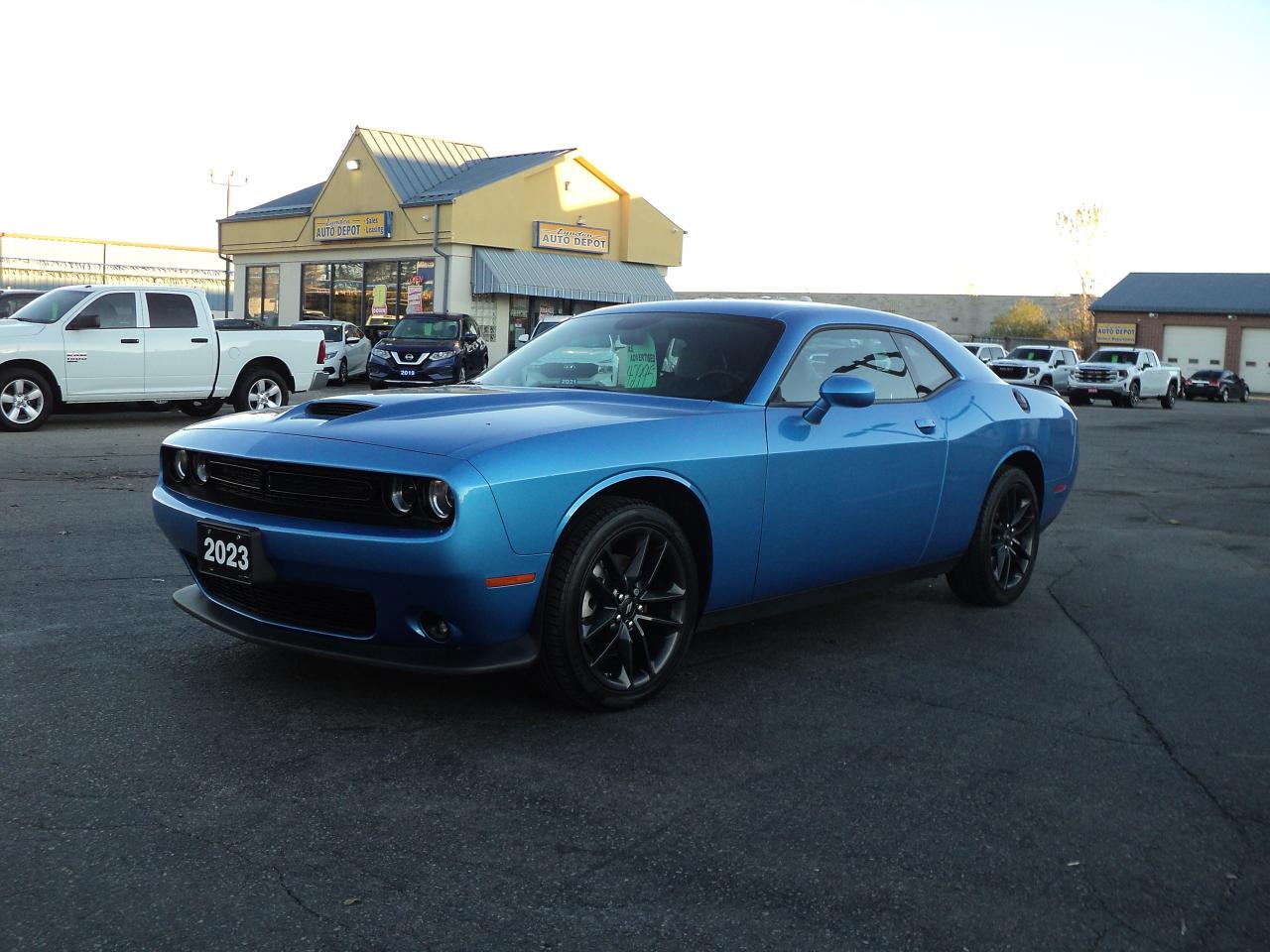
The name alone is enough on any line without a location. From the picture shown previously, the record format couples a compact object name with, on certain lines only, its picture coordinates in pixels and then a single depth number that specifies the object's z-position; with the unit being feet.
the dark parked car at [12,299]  64.03
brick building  203.62
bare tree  248.93
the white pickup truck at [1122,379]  118.73
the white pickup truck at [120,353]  46.75
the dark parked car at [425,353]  84.58
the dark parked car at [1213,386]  157.58
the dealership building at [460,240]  125.70
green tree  253.44
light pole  155.12
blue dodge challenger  12.41
